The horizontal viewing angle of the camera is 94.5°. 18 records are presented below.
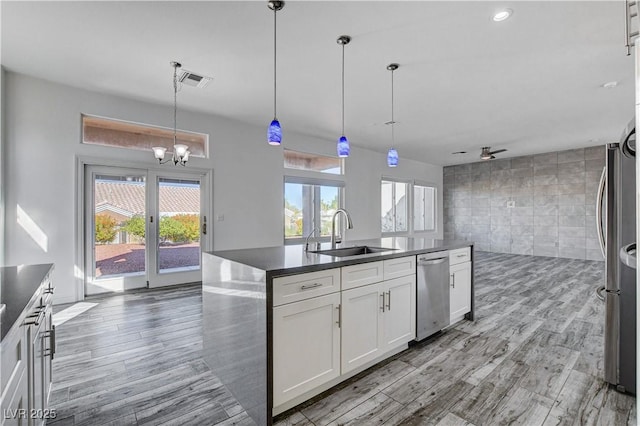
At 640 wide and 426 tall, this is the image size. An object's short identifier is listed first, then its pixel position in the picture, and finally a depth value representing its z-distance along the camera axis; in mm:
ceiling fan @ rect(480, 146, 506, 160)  7223
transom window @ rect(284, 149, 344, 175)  6367
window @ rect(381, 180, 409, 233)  8734
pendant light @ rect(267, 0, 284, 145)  2593
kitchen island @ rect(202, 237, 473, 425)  1674
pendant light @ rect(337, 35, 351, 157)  3115
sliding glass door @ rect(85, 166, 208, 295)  4285
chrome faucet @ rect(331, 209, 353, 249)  2533
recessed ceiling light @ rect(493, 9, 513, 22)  2436
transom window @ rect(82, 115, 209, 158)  4268
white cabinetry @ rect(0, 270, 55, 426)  905
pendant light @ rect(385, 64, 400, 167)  3364
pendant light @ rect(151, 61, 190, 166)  4066
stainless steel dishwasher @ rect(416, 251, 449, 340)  2646
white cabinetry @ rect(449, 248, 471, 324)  3029
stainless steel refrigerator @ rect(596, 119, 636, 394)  1956
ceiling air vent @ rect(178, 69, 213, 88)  3538
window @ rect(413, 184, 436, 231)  9609
